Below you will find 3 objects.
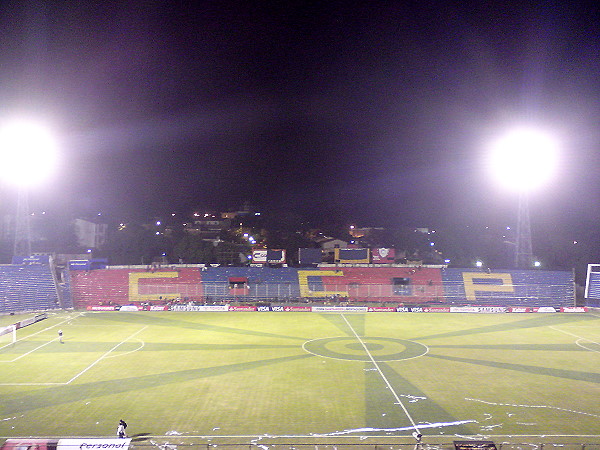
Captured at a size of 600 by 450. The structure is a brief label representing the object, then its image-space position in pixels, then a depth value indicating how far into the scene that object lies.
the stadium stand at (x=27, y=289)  51.16
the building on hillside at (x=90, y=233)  99.25
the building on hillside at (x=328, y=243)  99.41
